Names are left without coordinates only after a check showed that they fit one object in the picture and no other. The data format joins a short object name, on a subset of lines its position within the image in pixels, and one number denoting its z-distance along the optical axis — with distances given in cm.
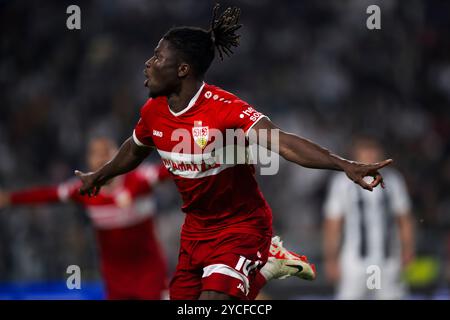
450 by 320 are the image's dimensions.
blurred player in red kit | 1709
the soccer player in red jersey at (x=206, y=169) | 1116
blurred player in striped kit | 1989
